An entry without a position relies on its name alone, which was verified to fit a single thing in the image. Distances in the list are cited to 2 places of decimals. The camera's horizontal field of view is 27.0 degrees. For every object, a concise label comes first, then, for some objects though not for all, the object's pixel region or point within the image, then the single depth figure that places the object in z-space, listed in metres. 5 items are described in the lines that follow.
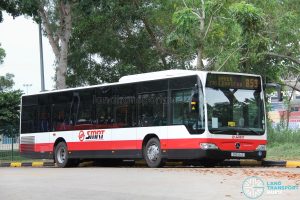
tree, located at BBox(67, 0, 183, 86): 33.16
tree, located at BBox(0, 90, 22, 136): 35.83
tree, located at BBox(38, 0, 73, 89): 31.09
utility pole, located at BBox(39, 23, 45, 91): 30.52
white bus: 19.12
